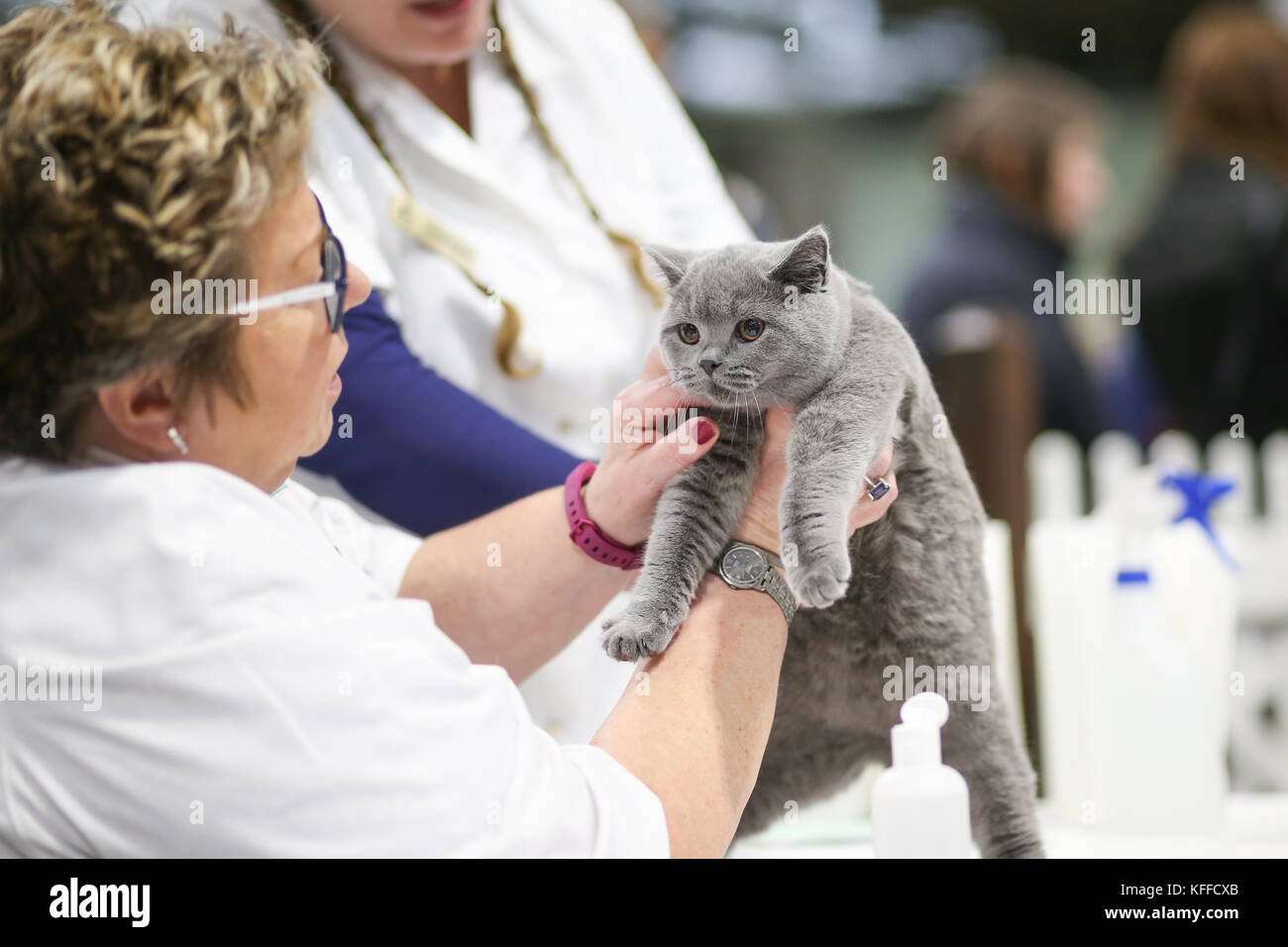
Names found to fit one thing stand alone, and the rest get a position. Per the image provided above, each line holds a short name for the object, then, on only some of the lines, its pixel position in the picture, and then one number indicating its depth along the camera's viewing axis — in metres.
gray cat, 0.94
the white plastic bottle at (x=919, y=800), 0.83
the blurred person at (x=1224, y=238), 2.67
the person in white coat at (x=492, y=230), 1.19
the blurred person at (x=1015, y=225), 2.88
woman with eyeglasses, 0.71
